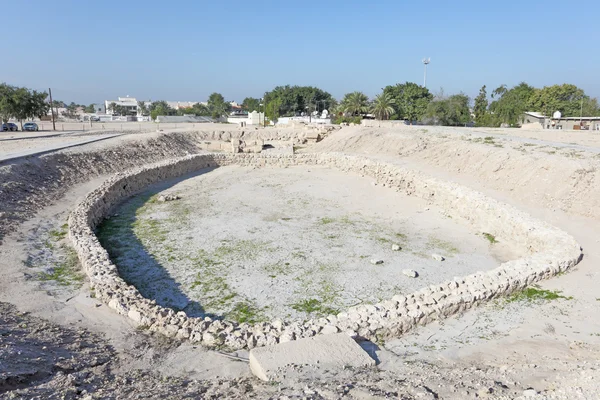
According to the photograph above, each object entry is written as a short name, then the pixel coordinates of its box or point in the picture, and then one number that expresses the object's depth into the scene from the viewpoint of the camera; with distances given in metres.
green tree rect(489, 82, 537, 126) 49.44
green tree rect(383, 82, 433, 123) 56.44
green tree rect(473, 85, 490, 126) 54.09
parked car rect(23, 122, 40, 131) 38.53
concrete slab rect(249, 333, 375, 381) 5.16
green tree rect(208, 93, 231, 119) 92.51
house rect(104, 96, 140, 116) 119.62
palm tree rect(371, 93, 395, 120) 55.41
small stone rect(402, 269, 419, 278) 9.62
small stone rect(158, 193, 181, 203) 16.75
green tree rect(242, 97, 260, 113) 109.16
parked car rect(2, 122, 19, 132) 36.44
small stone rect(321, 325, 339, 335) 6.22
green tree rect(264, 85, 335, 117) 82.50
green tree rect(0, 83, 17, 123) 38.25
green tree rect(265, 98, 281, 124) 66.08
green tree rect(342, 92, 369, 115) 59.56
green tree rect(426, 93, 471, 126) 48.88
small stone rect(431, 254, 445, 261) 10.76
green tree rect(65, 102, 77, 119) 90.59
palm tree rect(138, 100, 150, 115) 111.31
